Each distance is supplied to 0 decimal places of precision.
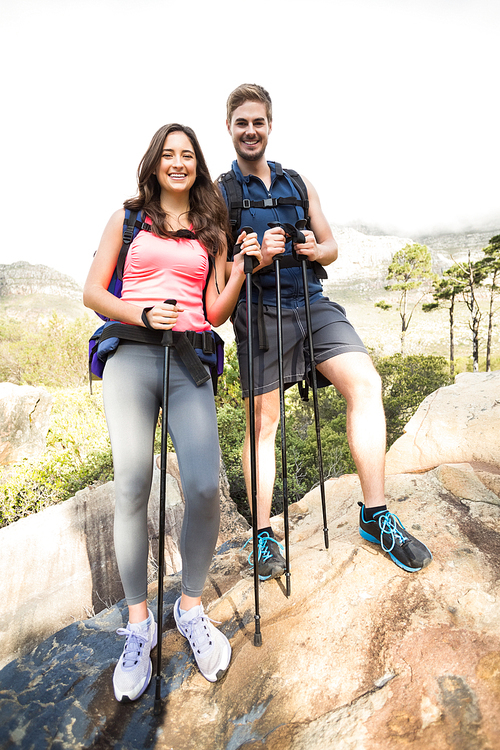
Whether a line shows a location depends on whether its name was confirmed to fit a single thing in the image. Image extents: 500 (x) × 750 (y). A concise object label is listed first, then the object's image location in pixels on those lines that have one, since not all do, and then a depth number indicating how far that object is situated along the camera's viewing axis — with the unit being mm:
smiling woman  2180
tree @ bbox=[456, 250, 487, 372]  23688
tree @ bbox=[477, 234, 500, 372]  23855
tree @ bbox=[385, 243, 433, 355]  31625
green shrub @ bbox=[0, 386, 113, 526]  6203
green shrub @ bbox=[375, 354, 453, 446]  10523
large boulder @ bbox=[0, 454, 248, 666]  4121
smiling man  2645
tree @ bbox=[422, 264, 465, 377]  26812
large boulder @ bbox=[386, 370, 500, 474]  4195
